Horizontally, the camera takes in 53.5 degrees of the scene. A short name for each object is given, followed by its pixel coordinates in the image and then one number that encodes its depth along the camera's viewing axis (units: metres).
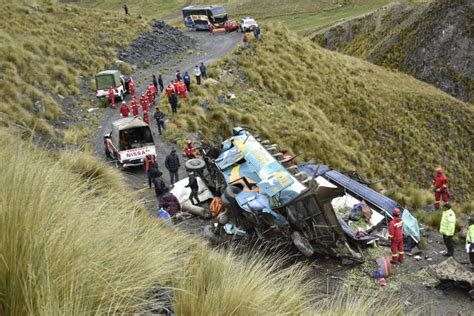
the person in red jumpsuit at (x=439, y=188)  17.98
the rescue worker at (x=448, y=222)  13.06
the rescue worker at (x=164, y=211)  12.17
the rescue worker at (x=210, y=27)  53.38
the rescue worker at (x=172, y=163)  16.73
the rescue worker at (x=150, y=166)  16.06
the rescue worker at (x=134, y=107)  24.59
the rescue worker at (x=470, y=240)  12.26
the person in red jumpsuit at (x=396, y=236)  12.40
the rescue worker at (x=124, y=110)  23.77
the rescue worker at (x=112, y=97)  27.92
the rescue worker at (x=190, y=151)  19.28
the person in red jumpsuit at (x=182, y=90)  27.14
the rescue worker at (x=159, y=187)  14.50
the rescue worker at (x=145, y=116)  23.97
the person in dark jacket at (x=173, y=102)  25.16
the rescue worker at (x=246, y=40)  39.62
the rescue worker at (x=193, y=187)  15.04
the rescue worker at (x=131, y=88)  29.45
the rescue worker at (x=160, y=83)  30.46
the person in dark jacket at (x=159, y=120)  22.77
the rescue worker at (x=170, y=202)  13.49
